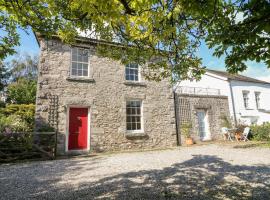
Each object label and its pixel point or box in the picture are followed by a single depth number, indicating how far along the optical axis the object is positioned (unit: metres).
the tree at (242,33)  3.03
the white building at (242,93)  16.16
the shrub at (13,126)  9.24
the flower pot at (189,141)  12.41
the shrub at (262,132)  13.96
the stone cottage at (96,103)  9.88
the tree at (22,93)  21.98
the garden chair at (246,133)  13.65
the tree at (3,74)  26.45
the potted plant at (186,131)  12.60
